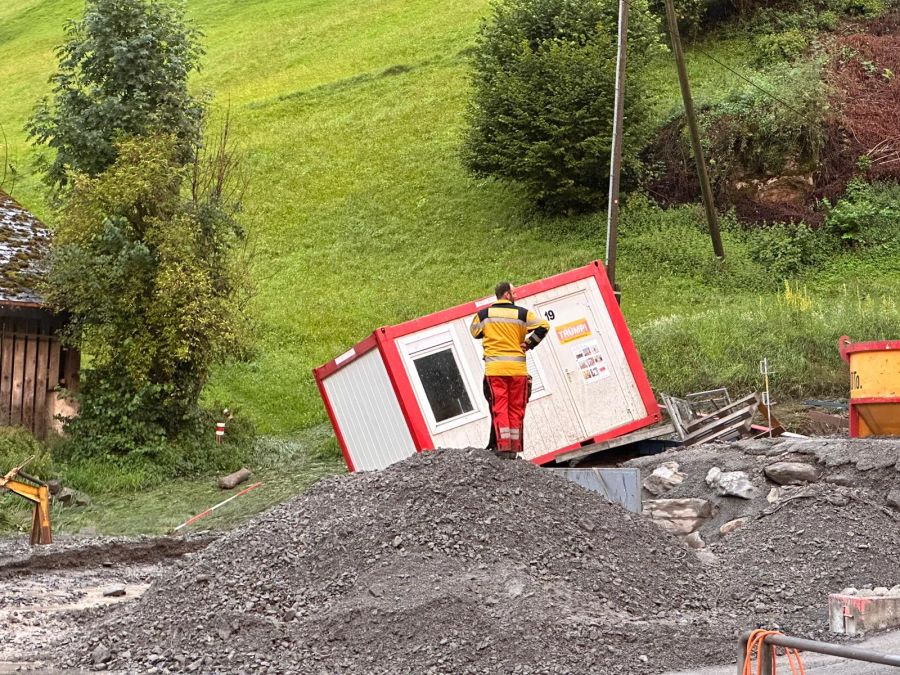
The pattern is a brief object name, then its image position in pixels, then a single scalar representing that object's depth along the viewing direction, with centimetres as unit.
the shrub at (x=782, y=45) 3769
